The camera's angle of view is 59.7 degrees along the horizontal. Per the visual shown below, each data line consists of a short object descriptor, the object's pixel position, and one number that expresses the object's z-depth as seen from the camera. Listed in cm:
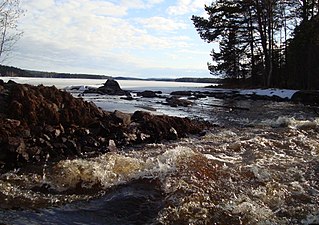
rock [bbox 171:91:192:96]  2459
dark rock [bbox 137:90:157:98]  2300
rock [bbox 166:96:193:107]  1666
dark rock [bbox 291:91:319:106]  1842
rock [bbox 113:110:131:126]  898
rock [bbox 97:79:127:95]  2635
